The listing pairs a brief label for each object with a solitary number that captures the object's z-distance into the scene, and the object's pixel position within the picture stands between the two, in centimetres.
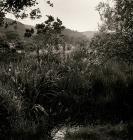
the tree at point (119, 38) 904
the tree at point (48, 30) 1989
